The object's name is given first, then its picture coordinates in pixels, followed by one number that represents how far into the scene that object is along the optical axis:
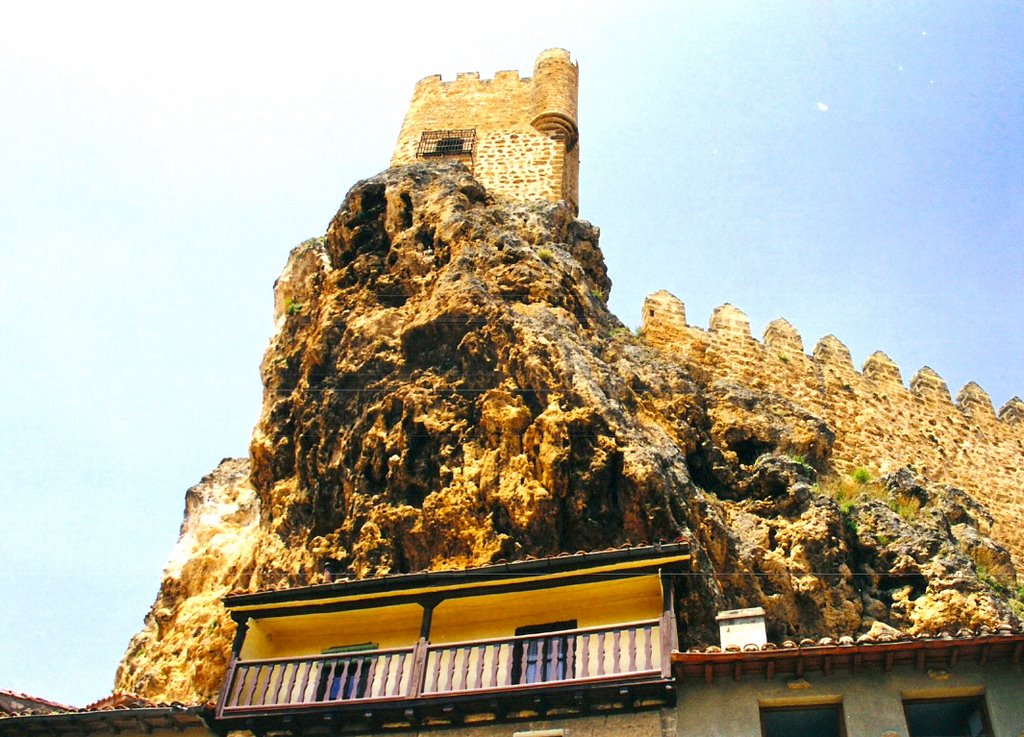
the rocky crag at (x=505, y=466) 21.45
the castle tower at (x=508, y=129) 34.81
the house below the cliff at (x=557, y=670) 15.01
